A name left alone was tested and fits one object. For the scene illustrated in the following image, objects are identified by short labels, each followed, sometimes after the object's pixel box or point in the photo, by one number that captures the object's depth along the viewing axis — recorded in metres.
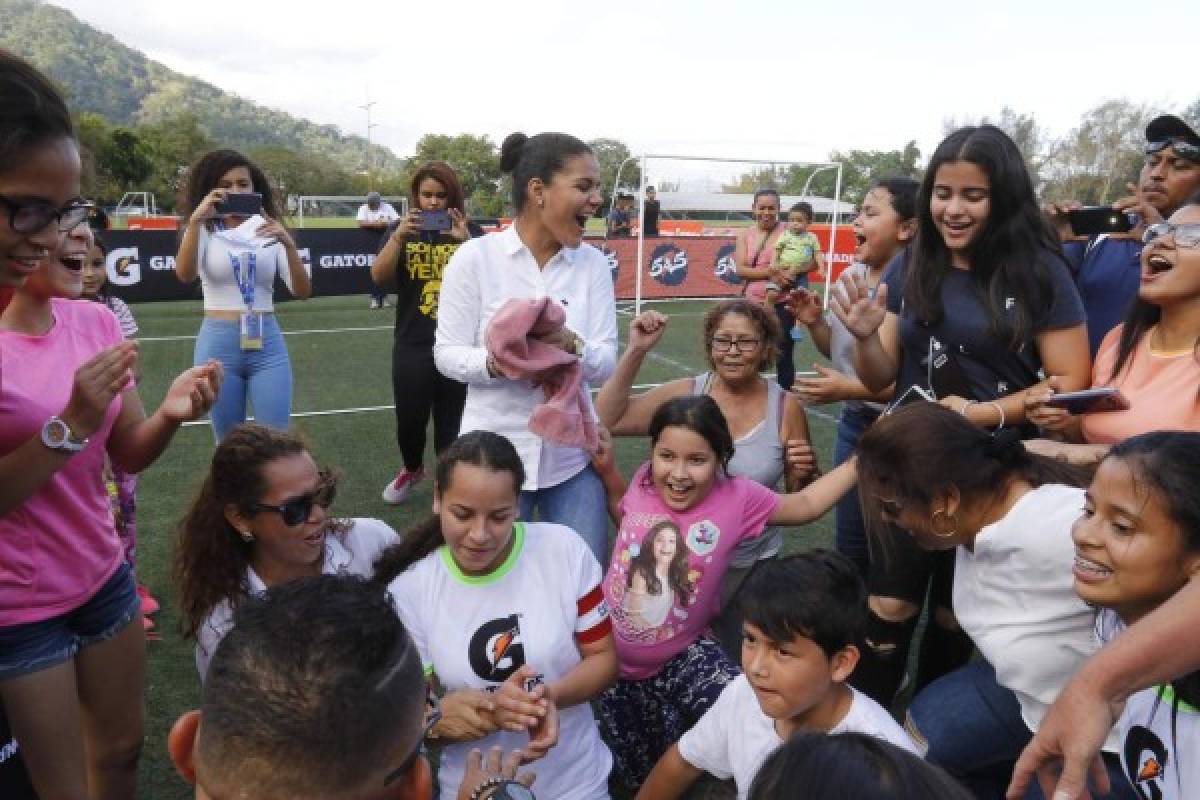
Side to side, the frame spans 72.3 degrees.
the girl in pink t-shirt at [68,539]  1.90
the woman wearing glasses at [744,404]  3.38
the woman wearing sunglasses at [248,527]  2.52
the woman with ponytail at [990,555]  2.08
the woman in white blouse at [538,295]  3.09
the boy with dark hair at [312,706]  1.04
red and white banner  15.67
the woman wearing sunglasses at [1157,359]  2.36
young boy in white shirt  2.05
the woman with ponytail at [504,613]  2.35
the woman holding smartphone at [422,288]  5.21
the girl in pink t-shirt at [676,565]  2.89
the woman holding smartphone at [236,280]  4.51
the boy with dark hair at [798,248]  8.45
